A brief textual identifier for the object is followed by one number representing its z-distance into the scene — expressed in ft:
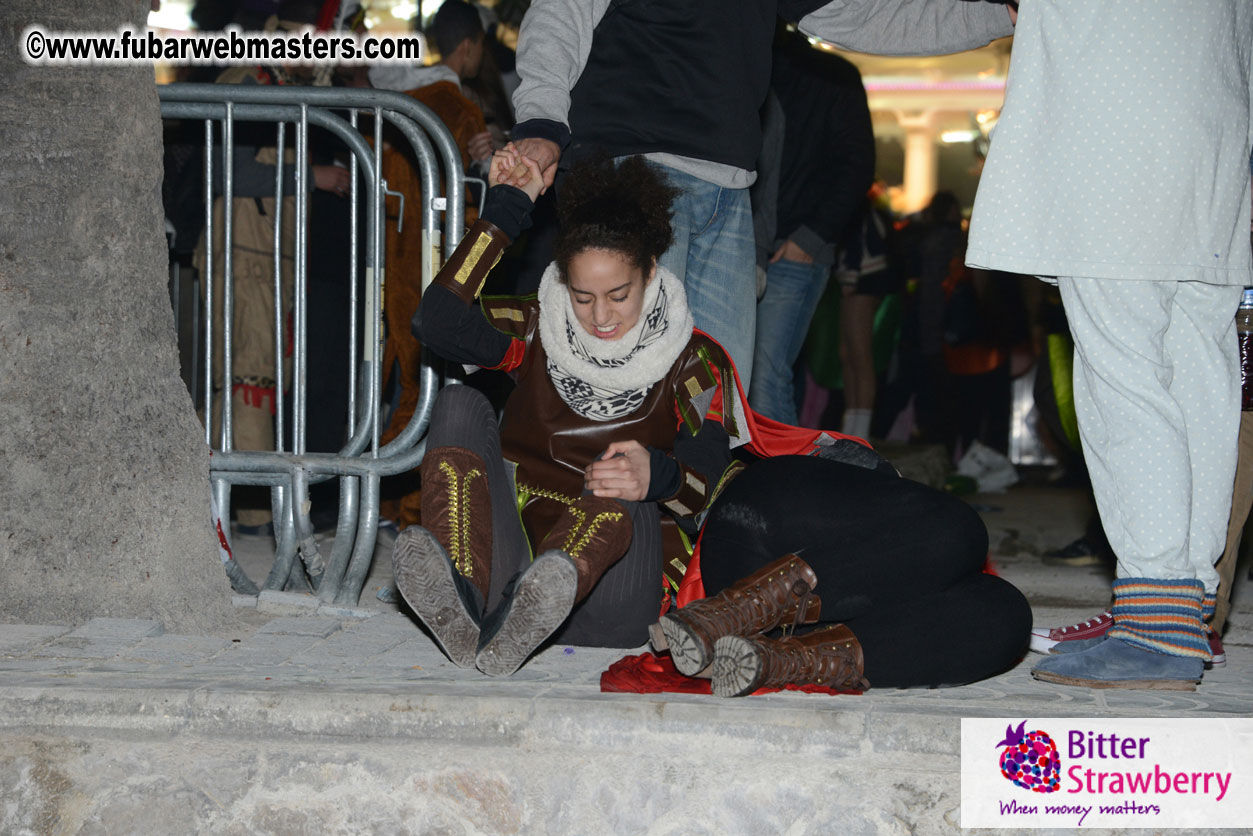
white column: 49.37
